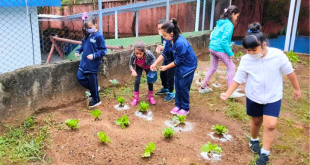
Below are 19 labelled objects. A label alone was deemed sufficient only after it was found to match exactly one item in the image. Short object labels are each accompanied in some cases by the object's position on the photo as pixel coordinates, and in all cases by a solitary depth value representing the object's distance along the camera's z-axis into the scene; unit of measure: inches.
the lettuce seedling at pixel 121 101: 153.0
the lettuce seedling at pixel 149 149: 105.1
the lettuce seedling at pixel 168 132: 119.6
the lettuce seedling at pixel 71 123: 122.0
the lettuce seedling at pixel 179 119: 135.1
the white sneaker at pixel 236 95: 176.7
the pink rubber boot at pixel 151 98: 163.2
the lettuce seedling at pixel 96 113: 133.1
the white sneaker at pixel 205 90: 187.4
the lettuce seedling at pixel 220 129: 125.3
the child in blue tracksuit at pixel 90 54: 140.4
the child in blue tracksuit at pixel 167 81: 165.4
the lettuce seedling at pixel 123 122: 130.8
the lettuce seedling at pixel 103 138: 112.0
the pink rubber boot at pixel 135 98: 160.1
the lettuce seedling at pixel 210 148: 105.6
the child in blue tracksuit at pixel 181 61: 134.3
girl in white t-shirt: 95.4
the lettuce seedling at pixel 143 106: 146.7
